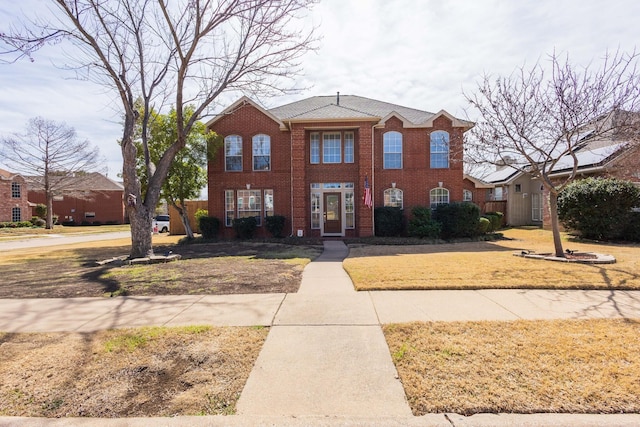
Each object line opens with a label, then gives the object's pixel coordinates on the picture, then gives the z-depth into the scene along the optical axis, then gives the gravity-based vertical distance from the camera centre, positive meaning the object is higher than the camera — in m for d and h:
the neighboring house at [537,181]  14.89 +1.79
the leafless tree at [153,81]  10.22 +4.53
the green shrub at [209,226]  17.53 -0.71
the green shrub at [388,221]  16.55 -0.50
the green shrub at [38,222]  38.30 -0.88
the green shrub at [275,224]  16.92 -0.61
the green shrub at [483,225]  16.72 -0.76
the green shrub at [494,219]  19.32 -0.54
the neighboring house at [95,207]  46.41 +1.00
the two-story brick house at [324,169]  17.23 +2.24
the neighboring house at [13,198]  38.28 +1.99
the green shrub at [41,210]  42.16 +0.56
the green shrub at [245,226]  16.97 -0.71
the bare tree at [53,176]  35.78 +4.33
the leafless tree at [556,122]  9.05 +2.54
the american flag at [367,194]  16.08 +0.84
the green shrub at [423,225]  15.84 -0.70
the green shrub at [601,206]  13.97 +0.13
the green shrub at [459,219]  15.88 -0.43
